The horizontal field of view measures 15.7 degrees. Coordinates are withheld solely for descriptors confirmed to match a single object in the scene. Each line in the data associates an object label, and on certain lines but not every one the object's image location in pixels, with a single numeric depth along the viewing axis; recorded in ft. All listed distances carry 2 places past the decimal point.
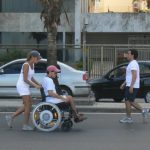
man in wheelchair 37.50
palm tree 56.06
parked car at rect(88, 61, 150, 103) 61.98
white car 61.31
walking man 40.96
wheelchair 37.40
